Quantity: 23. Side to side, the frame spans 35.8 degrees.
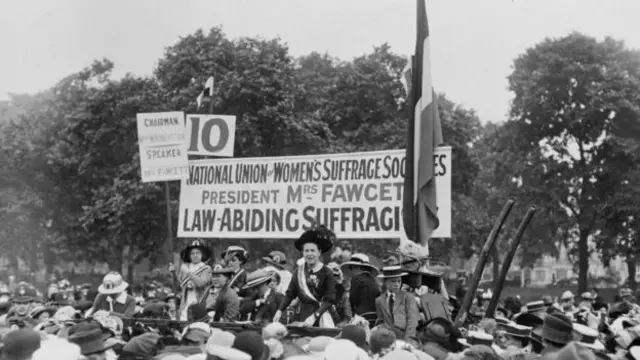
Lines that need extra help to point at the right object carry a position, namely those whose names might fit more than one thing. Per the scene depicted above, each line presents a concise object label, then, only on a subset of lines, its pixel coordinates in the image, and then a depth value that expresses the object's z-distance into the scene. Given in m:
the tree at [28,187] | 44.06
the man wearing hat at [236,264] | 12.41
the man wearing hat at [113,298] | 12.32
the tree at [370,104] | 41.50
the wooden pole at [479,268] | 10.34
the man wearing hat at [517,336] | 8.48
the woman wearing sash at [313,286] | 10.21
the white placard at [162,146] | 15.96
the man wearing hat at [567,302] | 16.09
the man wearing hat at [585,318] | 12.30
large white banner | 14.73
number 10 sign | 16.48
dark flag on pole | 12.91
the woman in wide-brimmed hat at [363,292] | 11.25
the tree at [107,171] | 36.25
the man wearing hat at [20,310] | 11.56
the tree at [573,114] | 42.59
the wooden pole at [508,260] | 10.12
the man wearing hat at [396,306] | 9.74
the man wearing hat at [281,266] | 12.94
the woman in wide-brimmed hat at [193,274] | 12.58
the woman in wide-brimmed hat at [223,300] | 11.04
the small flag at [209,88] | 17.84
